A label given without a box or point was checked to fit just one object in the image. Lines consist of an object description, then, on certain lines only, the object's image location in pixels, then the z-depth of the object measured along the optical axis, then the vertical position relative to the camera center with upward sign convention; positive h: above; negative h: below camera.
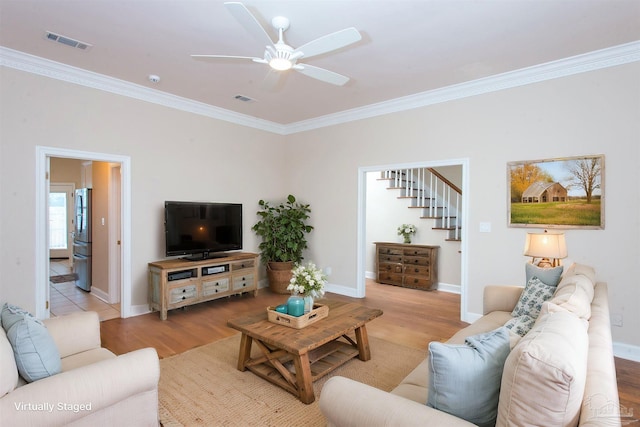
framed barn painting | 3.42 +0.21
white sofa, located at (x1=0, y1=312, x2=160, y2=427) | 1.46 -0.85
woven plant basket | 5.65 -1.04
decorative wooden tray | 2.70 -0.85
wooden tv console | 4.29 -0.92
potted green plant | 5.68 -0.45
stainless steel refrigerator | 5.54 -0.45
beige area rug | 2.29 -1.35
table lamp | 3.13 -0.31
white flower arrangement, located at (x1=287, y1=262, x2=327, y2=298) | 2.86 -0.58
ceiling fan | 2.23 +1.20
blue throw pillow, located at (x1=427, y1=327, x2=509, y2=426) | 1.30 -0.64
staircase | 6.32 +0.33
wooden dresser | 6.01 -0.95
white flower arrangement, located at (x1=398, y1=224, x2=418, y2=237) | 6.50 -0.34
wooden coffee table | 2.43 -1.08
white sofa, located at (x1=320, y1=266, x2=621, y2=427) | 1.03 -0.58
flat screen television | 4.59 -0.24
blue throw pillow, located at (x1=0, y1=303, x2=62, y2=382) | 1.65 -0.67
